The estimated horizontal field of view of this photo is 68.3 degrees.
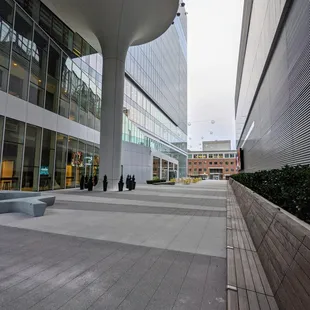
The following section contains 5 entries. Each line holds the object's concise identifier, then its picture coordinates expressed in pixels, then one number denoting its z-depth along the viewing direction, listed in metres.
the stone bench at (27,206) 7.45
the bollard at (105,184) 17.52
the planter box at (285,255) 1.78
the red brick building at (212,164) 108.69
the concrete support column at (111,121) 17.91
